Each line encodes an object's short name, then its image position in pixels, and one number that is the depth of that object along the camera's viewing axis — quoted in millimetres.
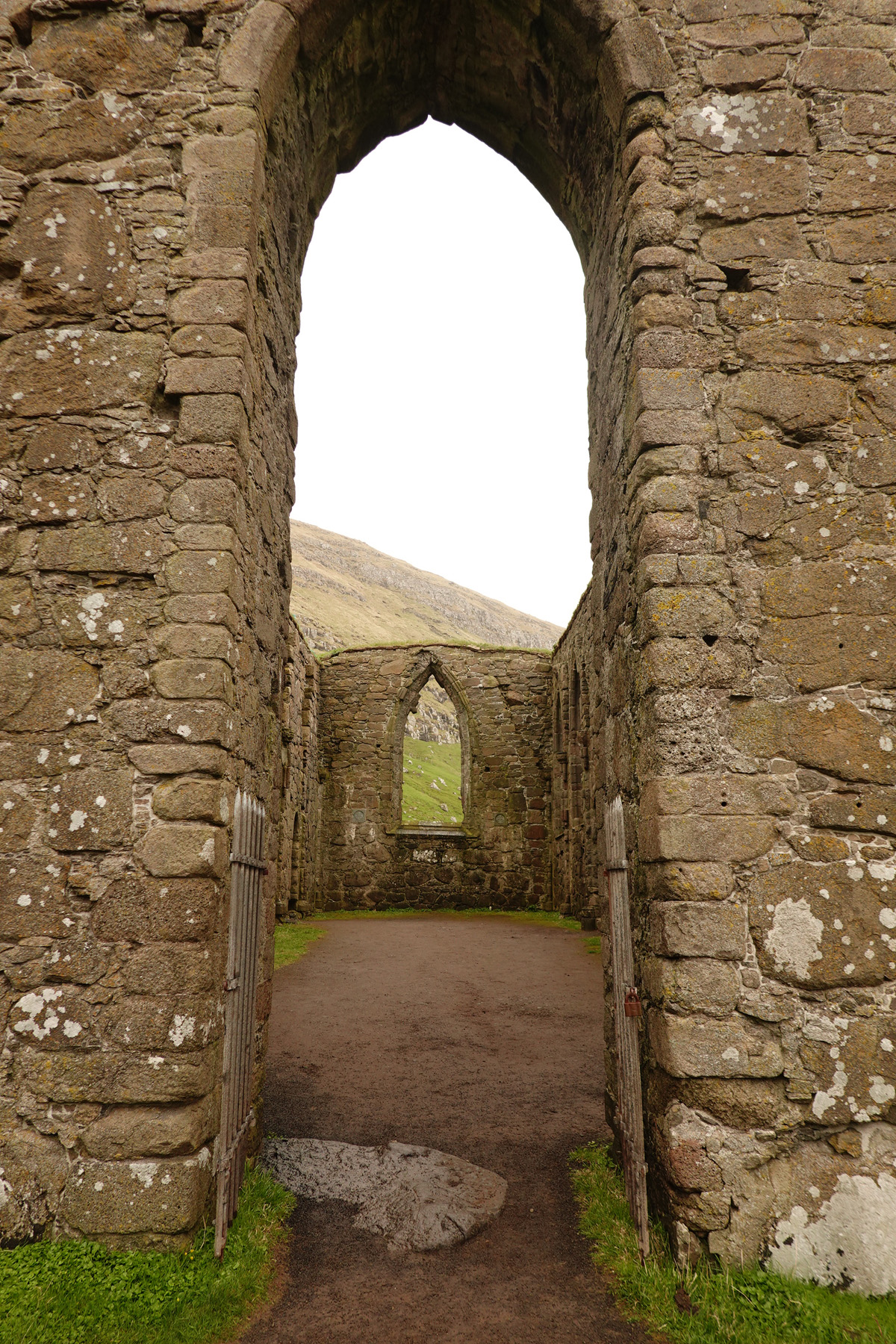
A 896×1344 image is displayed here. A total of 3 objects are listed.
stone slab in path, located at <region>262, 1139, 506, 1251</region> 3822
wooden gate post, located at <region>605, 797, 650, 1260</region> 3422
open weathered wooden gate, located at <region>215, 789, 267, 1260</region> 3455
